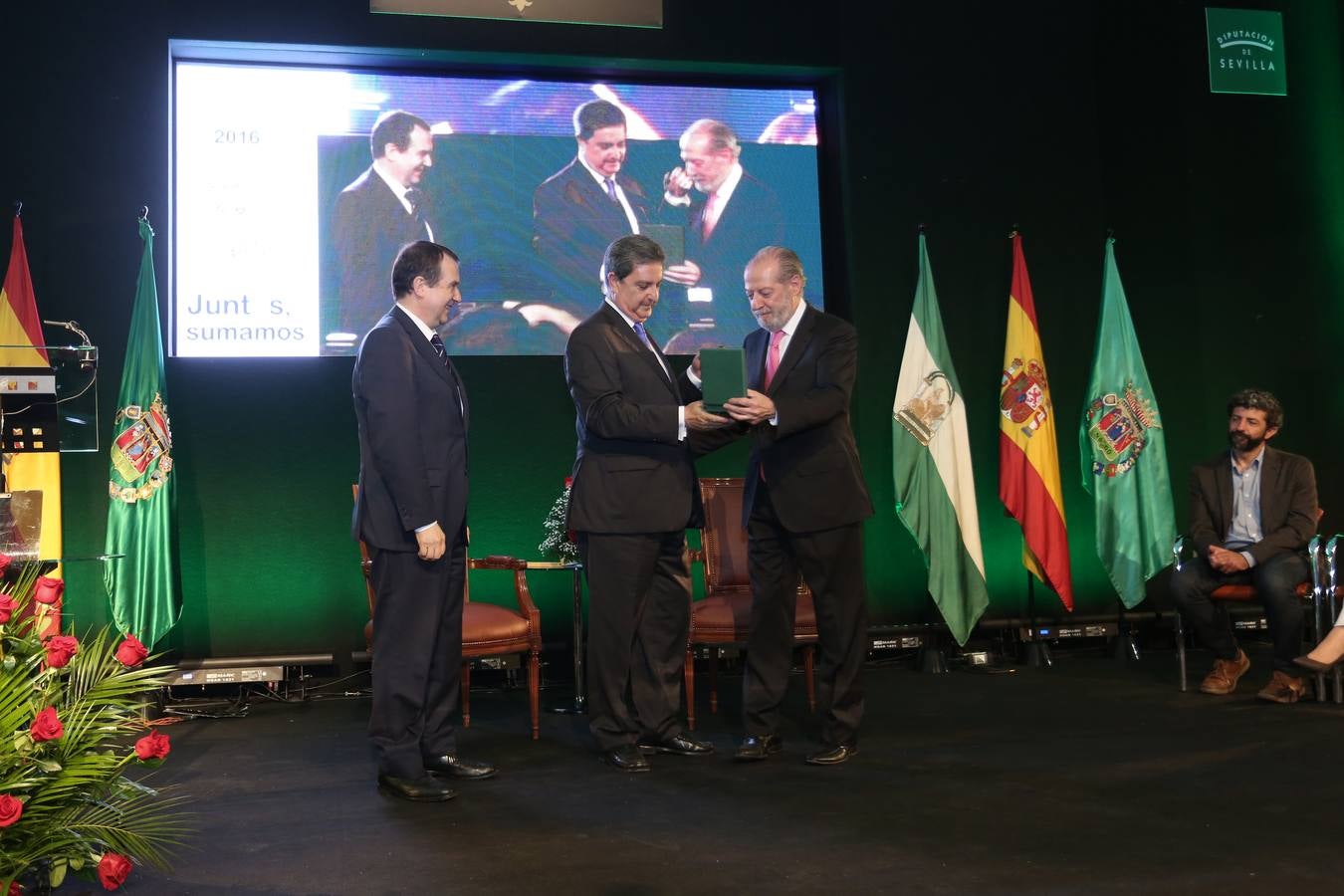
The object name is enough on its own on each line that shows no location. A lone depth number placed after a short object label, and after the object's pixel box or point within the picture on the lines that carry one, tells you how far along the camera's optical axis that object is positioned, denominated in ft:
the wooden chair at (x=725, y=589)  15.34
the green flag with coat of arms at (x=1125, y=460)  20.27
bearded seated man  16.26
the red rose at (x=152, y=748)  7.03
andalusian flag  19.89
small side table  16.61
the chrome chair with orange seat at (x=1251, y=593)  16.05
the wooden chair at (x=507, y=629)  14.75
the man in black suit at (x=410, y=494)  11.35
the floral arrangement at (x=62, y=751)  6.66
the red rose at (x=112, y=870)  6.63
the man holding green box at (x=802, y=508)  12.64
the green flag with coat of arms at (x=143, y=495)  17.43
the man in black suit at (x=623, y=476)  12.71
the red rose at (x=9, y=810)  6.20
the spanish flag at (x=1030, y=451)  20.31
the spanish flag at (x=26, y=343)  17.65
